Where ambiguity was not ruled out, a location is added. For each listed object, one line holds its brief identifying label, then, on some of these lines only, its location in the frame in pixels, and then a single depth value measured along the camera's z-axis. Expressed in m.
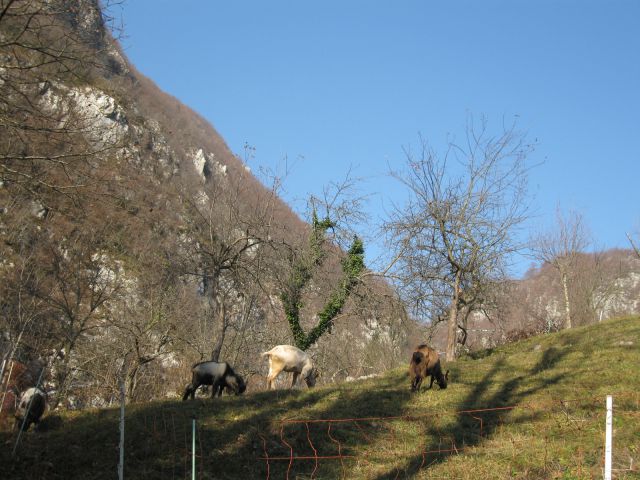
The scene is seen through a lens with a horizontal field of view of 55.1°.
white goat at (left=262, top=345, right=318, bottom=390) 19.08
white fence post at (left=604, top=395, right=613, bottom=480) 6.82
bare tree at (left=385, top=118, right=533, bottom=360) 22.47
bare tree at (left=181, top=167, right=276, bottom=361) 21.20
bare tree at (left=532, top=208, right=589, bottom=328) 40.12
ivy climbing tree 25.83
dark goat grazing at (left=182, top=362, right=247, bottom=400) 16.19
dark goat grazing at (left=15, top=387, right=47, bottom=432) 12.77
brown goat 15.69
